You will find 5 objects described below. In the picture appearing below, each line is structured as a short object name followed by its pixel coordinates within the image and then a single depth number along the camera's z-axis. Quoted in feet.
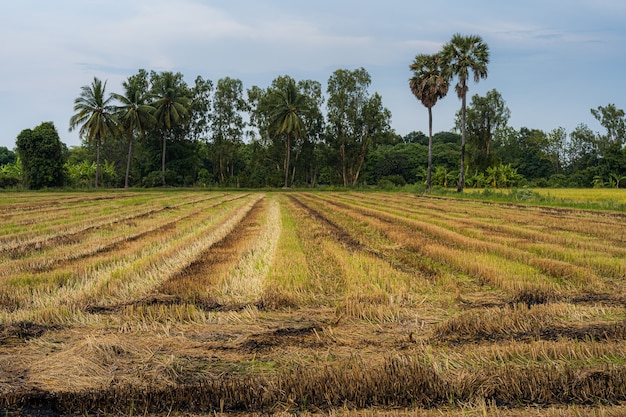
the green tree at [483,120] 230.89
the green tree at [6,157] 289.33
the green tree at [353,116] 189.57
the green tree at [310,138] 201.77
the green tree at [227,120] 201.05
